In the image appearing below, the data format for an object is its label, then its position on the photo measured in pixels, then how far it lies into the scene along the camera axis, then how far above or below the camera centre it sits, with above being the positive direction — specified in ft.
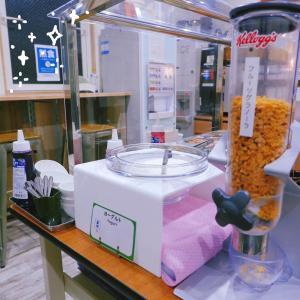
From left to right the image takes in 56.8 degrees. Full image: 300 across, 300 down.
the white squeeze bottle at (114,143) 2.68 -0.48
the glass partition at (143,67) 2.65 +0.70
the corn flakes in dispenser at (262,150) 1.29 -0.26
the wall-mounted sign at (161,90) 8.96 +0.12
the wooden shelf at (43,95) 7.18 -0.05
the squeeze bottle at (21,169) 2.49 -0.68
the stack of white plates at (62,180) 2.26 -0.75
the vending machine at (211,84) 10.74 +0.40
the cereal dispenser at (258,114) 1.25 -0.09
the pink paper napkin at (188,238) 1.55 -0.85
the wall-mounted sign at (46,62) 8.70 +0.99
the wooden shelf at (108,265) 1.52 -1.05
